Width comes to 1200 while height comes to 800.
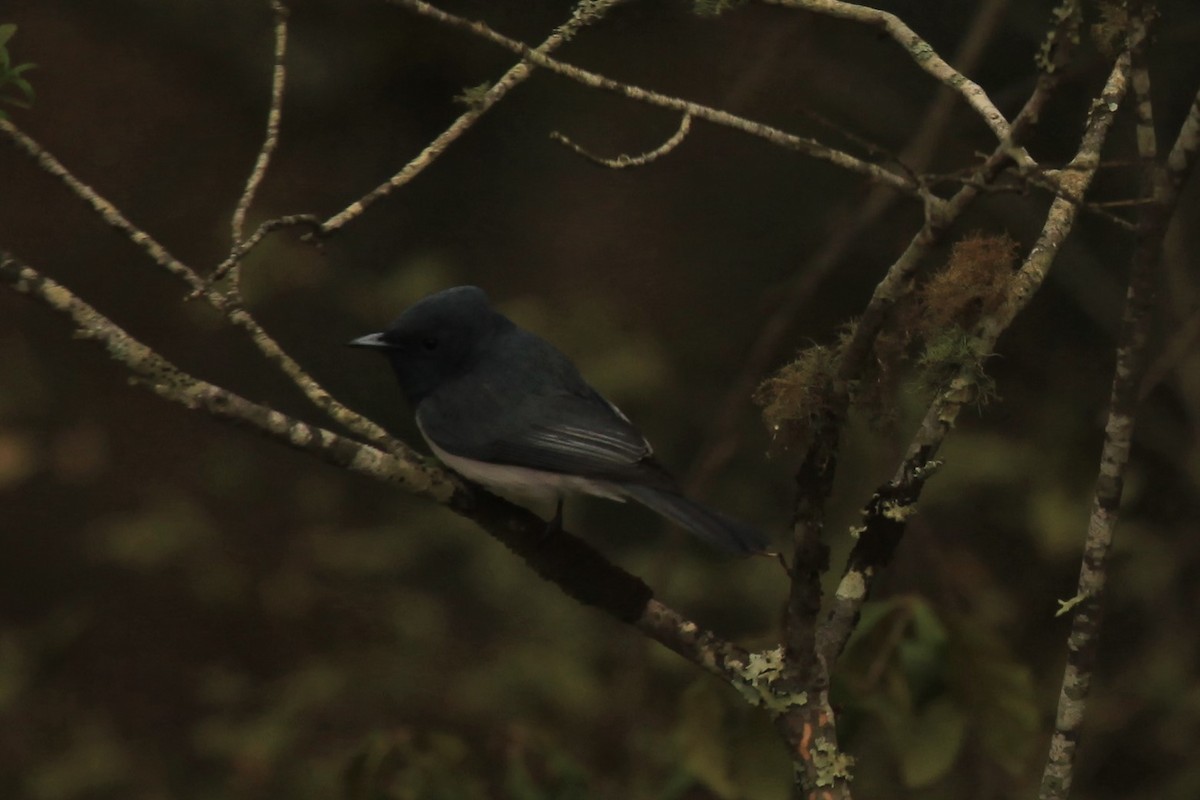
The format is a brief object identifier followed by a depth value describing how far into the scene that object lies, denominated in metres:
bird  6.67
